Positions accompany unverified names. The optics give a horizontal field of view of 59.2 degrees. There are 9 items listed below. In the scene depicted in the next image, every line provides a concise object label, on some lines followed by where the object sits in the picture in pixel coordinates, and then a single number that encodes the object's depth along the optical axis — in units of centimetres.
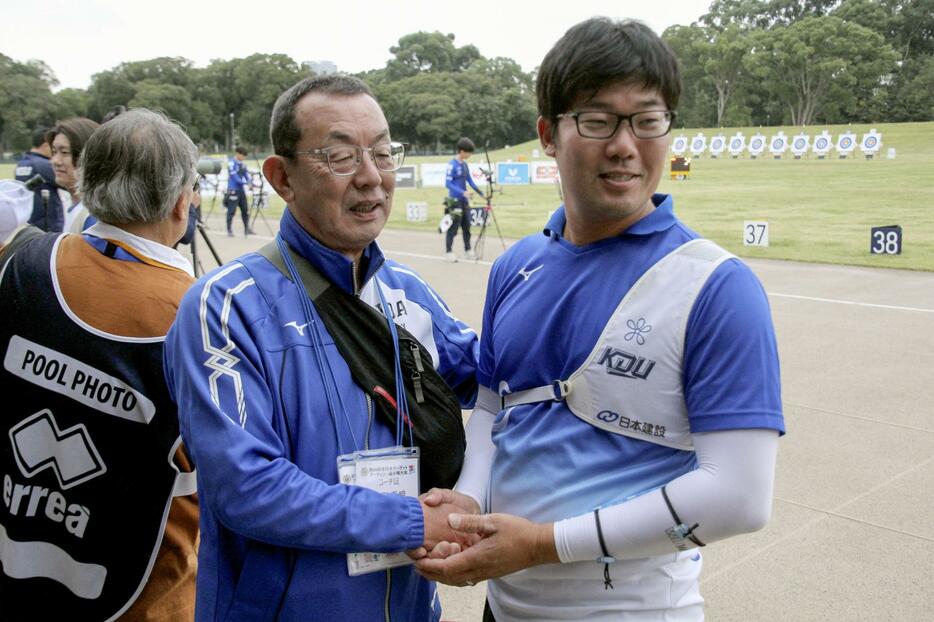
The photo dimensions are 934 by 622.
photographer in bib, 205
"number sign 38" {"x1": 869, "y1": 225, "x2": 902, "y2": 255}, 1334
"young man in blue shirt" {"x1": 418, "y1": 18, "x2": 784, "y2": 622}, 143
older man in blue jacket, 151
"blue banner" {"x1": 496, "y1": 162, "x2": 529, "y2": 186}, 3659
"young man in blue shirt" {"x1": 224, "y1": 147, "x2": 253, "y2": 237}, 1794
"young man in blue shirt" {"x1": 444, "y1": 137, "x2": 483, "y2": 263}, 1412
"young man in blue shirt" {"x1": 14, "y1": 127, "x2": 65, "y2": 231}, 633
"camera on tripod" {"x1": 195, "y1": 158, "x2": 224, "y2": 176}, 652
